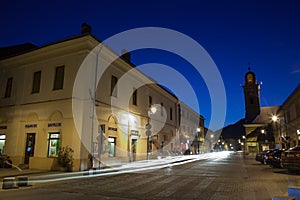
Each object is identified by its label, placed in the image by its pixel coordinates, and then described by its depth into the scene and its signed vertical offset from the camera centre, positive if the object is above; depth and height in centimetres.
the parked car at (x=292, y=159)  1227 -81
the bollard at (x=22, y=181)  996 -174
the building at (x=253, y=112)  6347 +930
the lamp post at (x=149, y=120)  2137 +254
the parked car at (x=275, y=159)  1726 -113
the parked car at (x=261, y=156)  2260 -131
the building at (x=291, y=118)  2909 +366
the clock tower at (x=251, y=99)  7312 +1346
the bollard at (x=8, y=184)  938 -174
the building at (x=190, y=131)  4531 +250
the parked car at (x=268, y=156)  1861 -101
